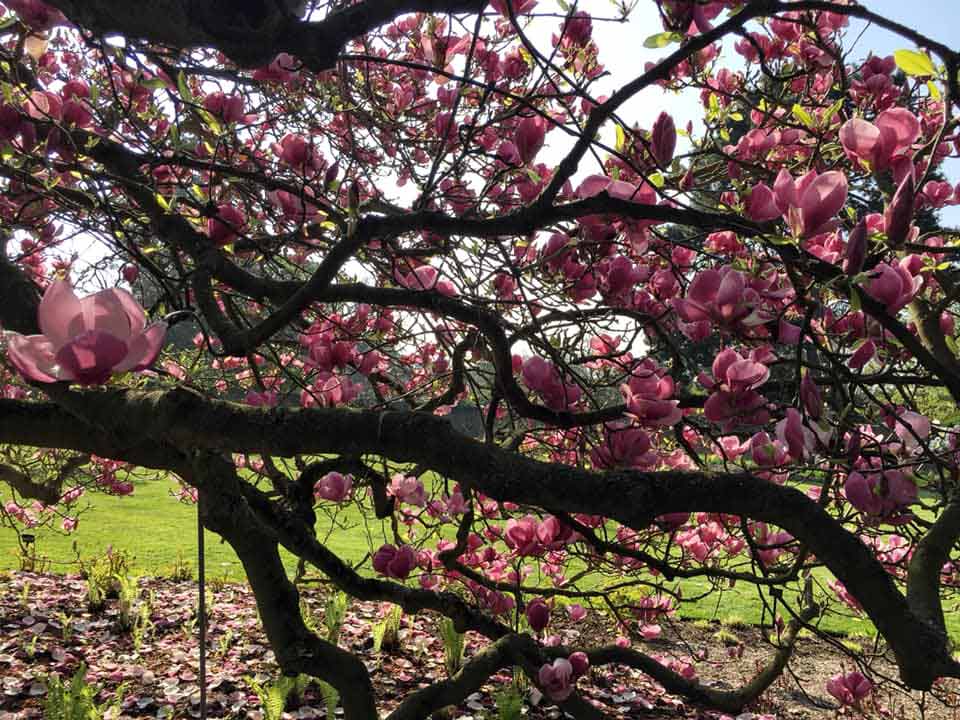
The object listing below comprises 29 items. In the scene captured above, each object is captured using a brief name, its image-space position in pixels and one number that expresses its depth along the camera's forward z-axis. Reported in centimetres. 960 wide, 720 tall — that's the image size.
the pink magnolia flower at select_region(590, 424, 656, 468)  145
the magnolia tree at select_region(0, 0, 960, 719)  102
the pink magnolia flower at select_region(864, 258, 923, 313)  99
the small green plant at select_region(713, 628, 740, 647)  498
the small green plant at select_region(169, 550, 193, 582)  561
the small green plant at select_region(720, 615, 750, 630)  536
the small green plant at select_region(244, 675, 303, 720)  289
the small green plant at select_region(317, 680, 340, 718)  293
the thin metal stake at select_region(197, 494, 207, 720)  121
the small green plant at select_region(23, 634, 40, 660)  378
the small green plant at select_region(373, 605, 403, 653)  429
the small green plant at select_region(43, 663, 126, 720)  266
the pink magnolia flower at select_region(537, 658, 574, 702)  201
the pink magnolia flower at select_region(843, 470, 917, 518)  120
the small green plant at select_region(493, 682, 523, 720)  293
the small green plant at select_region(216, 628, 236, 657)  405
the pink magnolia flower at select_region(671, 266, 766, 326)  103
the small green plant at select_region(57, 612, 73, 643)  414
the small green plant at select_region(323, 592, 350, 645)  394
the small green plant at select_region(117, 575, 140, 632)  433
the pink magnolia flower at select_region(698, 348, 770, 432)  118
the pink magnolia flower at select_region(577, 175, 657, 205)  118
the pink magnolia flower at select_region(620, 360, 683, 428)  131
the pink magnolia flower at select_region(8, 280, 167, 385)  81
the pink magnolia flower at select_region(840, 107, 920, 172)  97
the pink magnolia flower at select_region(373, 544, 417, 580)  210
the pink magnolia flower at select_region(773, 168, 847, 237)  94
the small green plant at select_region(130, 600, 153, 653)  409
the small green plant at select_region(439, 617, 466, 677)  387
